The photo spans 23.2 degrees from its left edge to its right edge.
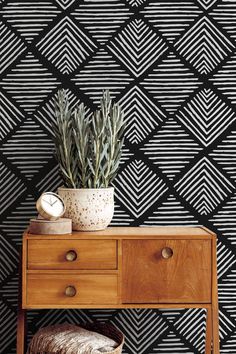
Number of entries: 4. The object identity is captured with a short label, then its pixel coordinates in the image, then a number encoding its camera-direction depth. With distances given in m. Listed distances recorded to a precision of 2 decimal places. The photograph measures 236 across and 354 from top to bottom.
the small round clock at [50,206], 2.10
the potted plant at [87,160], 2.18
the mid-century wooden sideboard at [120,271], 2.09
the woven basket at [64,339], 2.07
